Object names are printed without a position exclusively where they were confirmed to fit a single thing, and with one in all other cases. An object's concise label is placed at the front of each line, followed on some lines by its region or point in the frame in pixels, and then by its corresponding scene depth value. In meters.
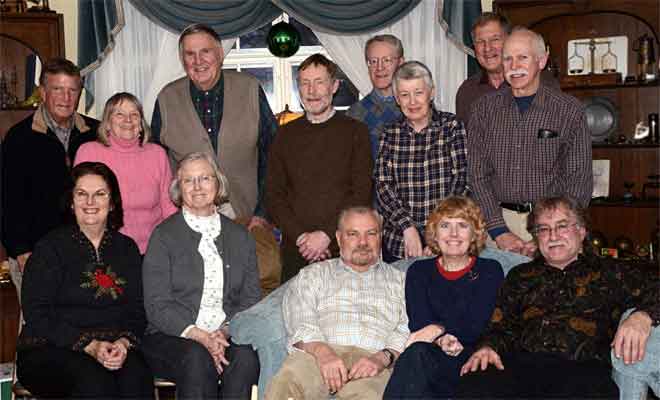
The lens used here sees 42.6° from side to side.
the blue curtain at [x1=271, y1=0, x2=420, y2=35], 5.95
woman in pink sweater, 3.86
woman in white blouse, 3.41
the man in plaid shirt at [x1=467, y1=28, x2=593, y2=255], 3.64
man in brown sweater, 3.87
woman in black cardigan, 3.29
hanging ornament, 5.45
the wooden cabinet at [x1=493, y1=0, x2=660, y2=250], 5.63
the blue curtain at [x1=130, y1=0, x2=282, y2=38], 5.91
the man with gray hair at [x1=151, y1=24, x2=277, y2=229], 4.12
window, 6.34
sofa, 3.50
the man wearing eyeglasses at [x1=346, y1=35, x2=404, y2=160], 4.15
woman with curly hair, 3.32
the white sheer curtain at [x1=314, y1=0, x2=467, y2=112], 6.05
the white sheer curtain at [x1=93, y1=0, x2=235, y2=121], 5.96
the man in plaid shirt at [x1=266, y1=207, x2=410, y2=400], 3.31
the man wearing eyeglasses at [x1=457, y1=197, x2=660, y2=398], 3.13
